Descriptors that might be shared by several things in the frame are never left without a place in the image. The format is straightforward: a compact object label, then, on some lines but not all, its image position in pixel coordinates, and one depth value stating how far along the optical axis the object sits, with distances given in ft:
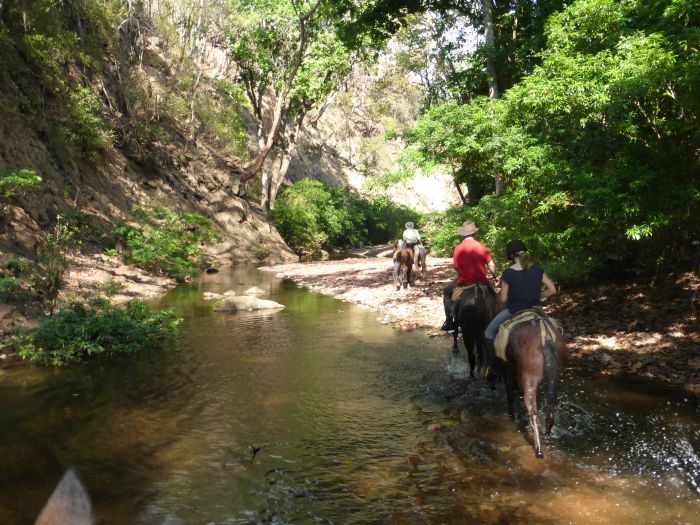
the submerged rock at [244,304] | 48.26
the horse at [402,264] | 56.65
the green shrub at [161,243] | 64.64
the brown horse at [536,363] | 19.49
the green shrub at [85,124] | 67.41
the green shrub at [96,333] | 29.43
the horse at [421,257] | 60.49
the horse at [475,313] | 27.50
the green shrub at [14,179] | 37.63
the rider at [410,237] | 57.67
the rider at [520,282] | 21.75
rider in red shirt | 28.09
